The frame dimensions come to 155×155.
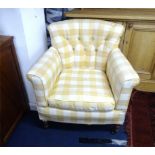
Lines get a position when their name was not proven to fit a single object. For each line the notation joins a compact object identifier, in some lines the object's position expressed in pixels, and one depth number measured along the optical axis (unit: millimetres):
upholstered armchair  1118
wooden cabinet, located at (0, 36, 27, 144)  1177
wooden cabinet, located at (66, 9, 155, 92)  1437
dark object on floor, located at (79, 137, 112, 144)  1293
